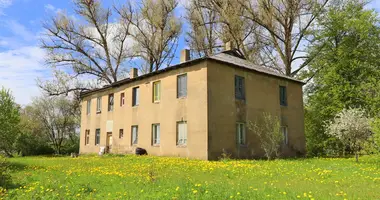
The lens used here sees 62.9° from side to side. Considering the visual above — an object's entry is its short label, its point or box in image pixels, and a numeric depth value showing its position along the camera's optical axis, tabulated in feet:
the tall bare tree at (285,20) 102.47
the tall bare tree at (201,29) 119.75
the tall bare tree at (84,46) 126.72
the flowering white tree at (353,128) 61.21
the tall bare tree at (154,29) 124.06
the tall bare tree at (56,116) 141.28
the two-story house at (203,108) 66.59
